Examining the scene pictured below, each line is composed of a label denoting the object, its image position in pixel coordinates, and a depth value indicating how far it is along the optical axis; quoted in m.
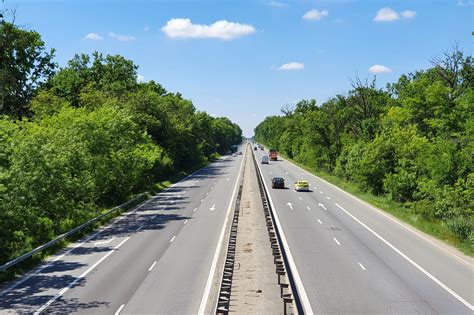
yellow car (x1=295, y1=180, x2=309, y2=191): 55.12
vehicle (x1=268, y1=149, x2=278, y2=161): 127.06
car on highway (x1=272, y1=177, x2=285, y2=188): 57.34
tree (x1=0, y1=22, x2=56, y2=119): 44.94
